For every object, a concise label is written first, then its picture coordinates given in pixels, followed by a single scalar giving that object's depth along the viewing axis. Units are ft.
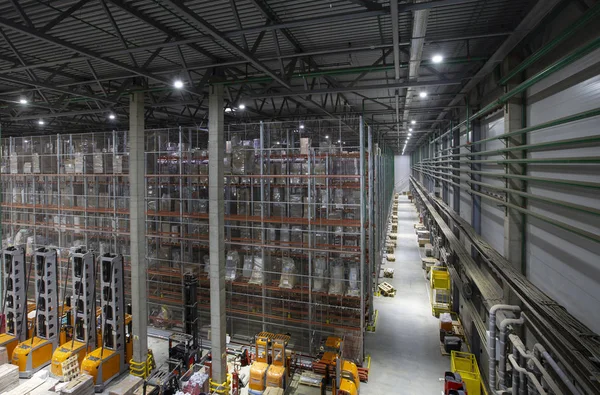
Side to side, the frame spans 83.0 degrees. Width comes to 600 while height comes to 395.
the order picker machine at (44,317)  37.29
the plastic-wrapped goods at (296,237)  41.57
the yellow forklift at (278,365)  31.96
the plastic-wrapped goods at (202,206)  47.98
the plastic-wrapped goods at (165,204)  48.56
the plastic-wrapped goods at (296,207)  42.02
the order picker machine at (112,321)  35.85
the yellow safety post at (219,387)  33.11
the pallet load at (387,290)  57.31
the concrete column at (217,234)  33.04
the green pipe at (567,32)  14.28
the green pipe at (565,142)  13.46
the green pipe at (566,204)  13.01
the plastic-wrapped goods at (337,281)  39.19
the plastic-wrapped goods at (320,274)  40.11
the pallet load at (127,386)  29.68
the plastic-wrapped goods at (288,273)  40.57
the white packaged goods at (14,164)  57.26
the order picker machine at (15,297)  39.75
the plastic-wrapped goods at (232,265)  43.16
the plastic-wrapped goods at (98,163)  49.14
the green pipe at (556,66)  13.69
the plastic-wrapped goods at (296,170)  43.47
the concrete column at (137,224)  36.55
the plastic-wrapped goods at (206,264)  45.65
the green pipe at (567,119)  13.23
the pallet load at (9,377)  33.01
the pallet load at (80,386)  29.32
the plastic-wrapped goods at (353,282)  38.73
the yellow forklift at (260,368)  32.35
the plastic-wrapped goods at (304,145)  39.63
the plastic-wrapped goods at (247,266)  43.32
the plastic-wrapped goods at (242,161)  41.86
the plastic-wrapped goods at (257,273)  41.94
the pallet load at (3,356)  36.25
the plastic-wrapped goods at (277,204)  42.49
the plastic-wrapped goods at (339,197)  40.57
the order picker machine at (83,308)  36.28
